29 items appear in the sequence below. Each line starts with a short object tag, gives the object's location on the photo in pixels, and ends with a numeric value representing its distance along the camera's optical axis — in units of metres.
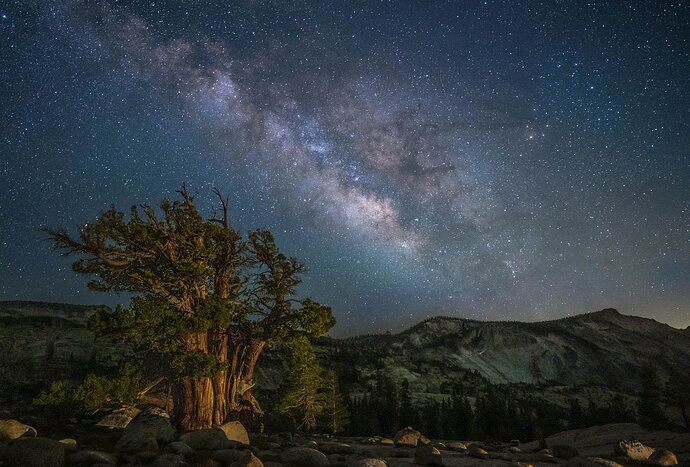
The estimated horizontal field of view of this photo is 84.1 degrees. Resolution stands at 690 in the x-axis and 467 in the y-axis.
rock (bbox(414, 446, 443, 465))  17.28
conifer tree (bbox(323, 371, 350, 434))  46.42
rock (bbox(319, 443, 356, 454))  21.31
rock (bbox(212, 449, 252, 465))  13.95
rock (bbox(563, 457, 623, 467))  14.41
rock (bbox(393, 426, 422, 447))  30.02
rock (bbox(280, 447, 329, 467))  15.34
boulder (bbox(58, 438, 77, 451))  12.63
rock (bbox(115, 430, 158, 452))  14.59
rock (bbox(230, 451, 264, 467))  11.93
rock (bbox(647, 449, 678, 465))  16.78
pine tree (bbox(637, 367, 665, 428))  60.51
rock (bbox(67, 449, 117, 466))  11.40
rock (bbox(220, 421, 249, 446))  18.97
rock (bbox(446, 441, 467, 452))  27.23
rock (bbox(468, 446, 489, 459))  22.51
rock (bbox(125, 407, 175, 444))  16.25
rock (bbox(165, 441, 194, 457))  14.39
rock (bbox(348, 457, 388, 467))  13.67
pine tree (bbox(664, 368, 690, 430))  58.96
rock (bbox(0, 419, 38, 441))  14.20
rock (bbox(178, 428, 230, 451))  16.67
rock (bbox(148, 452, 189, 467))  11.84
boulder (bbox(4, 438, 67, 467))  10.20
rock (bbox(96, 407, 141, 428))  21.45
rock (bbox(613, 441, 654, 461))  19.19
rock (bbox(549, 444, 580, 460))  23.58
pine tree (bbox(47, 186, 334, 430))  19.64
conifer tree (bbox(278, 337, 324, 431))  32.99
